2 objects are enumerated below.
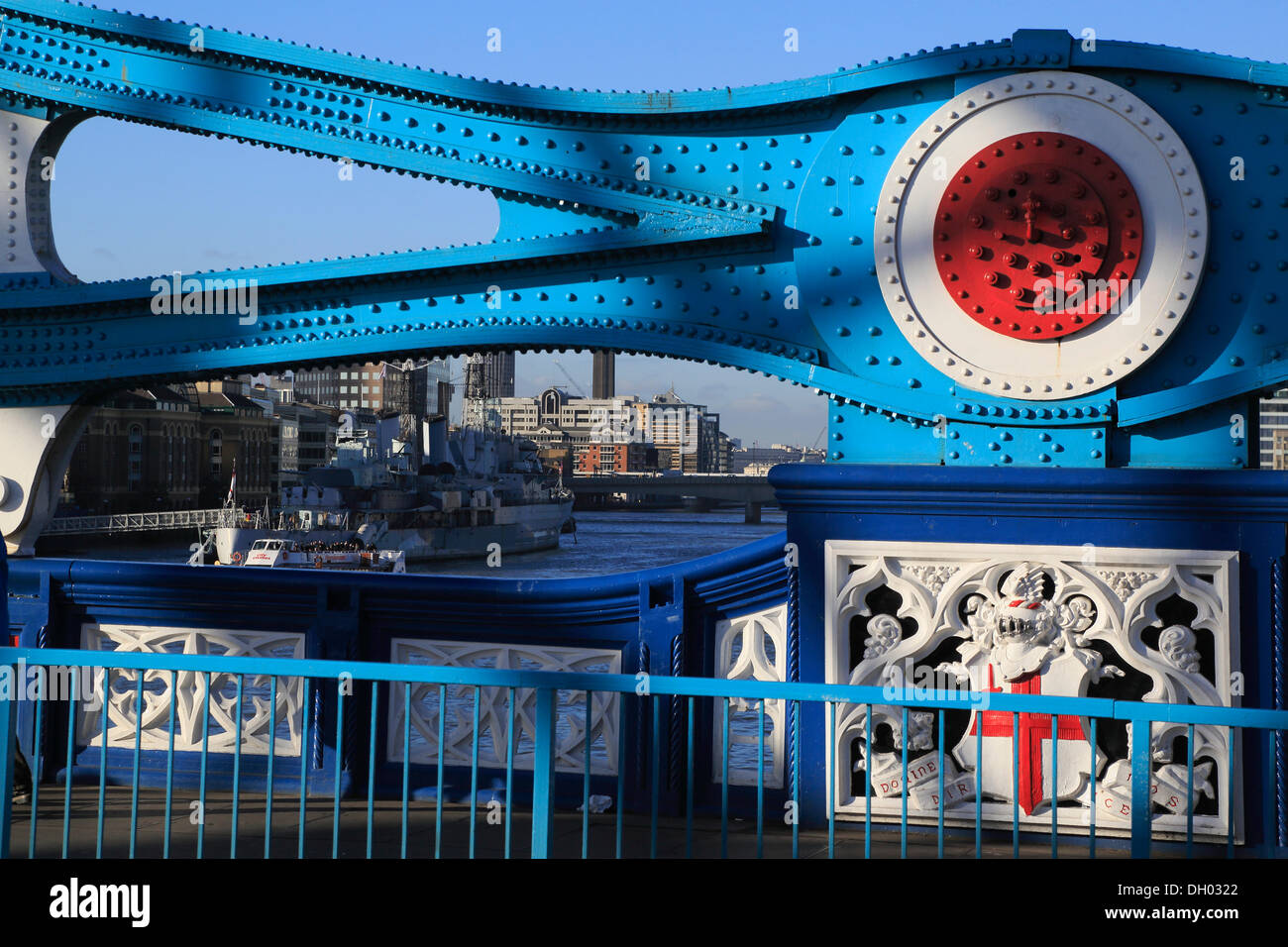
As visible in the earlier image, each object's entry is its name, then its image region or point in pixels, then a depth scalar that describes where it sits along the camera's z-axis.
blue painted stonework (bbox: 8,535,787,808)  5.96
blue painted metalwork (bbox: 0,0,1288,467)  5.61
